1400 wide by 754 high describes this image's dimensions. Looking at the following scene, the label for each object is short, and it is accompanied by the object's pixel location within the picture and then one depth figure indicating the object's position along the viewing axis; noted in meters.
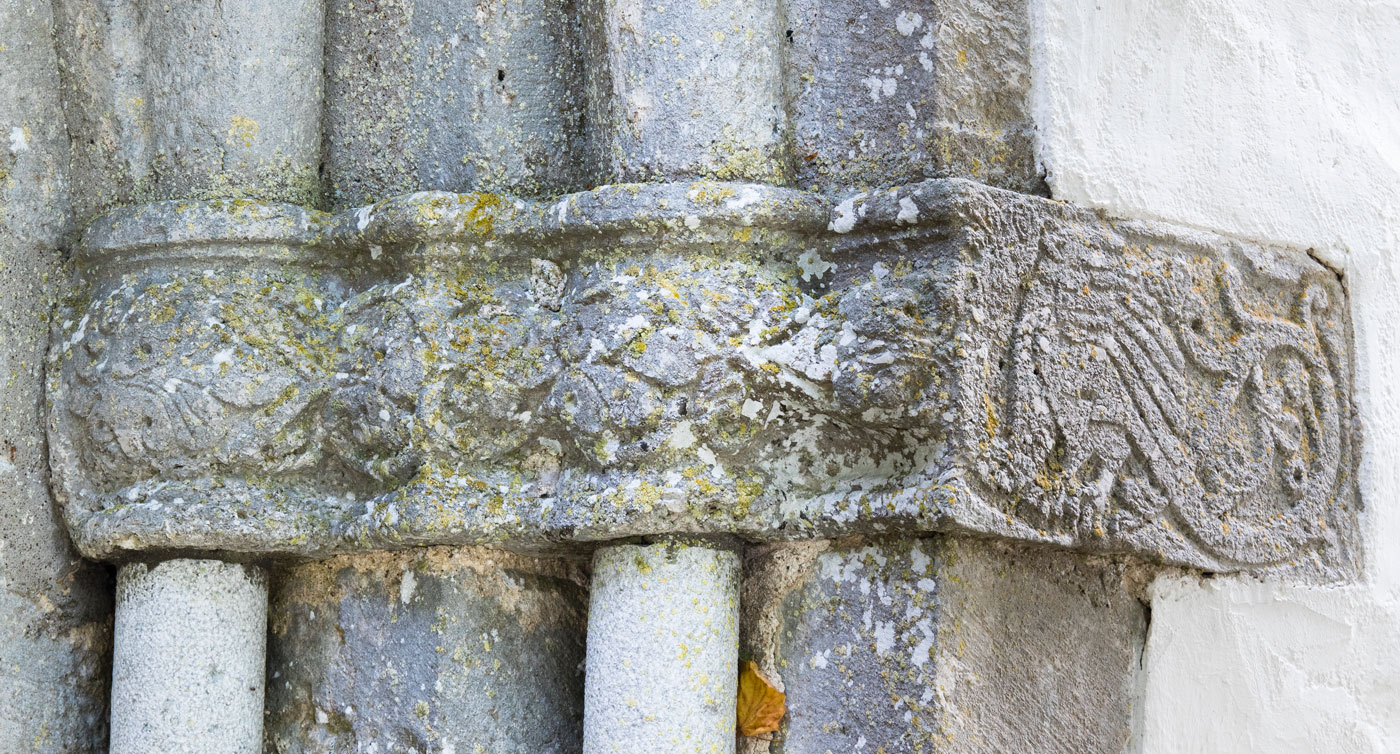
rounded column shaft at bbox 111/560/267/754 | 3.17
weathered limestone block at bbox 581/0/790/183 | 3.18
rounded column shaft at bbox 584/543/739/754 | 3.11
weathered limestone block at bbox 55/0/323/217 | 3.26
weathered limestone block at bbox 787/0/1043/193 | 3.16
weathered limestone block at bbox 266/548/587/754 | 3.19
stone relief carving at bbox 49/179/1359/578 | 3.10
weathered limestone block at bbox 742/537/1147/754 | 3.09
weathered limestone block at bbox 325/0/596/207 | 3.26
